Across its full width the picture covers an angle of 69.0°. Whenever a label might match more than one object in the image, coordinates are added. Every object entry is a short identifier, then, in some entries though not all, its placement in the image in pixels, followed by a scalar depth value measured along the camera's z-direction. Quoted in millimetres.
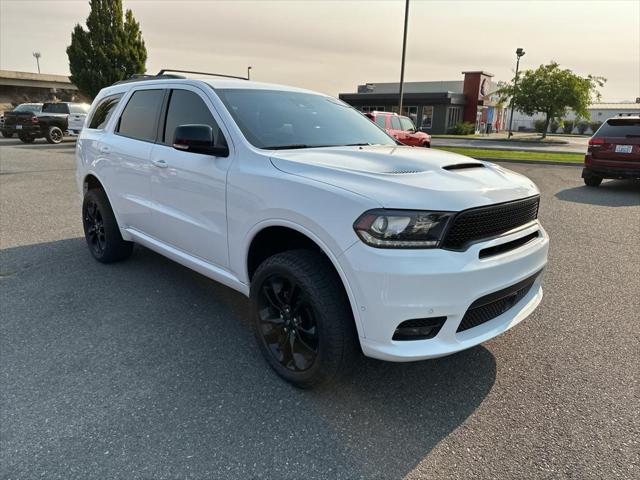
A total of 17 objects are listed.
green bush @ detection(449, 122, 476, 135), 42781
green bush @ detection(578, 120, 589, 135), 58962
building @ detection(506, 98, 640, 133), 66806
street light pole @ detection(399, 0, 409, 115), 19391
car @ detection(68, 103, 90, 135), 21969
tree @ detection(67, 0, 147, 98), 30719
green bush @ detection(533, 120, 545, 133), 55278
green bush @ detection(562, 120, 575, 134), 57906
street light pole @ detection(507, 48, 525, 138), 34906
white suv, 2324
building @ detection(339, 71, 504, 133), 45281
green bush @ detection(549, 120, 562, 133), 57138
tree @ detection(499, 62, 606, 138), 32812
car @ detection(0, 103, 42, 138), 21462
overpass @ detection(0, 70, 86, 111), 56159
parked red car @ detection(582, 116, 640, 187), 9656
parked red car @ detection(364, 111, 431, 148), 14866
